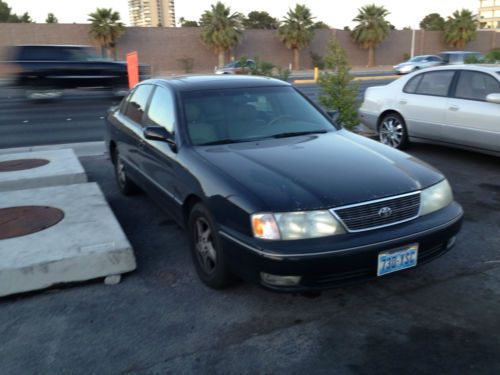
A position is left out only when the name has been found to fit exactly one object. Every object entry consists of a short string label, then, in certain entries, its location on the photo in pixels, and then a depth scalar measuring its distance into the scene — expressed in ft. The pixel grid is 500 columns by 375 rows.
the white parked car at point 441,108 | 22.59
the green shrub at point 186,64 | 143.48
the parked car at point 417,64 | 109.90
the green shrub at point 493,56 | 54.57
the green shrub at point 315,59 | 156.97
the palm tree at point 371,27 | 161.17
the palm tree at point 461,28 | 172.96
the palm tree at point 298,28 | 151.84
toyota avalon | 10.32
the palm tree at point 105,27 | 134.41
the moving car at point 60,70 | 57.67
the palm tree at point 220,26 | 144.05
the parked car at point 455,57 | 103.09
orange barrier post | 37.27
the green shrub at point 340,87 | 27.81
